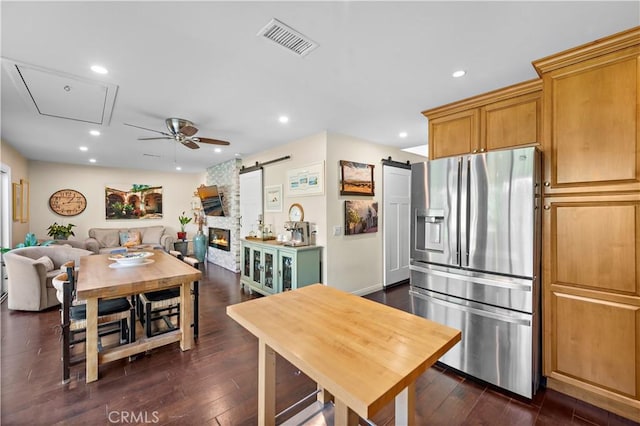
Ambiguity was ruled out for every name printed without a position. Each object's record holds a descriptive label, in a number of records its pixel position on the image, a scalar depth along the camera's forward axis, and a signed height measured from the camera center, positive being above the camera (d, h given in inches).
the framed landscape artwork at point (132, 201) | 271.4 +13.6
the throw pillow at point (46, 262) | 145.9 -27.4
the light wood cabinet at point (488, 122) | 89.7 +34.5
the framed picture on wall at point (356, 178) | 157.1 +21.4
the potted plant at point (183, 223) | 288.7 -10.5
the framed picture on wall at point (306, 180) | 152.8 +20.3
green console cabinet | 143.7 -31.1
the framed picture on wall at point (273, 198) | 185.5 +10.8
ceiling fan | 128.4 +42.5
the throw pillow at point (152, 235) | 274.8 -22.0
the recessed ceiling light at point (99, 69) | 82.3 +46.1
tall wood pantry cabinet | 67.1 -2.7
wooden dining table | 85.0 -24.6
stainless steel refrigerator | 76.4 -15.4
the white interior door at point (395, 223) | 180.4 -7.1
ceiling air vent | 65.4 +46.1
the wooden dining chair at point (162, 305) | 101.6 -37.0
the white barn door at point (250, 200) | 205.2 +10.7
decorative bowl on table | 114.6 -20.0
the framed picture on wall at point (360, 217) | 159.2 -2.3
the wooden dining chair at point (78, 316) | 85.8 -35.7
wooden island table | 34.3 -21.5
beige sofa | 242.1 -24.2
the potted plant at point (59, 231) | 225.9 -15.0
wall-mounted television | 251.6 +13.6
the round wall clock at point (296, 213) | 166.9 +0.2
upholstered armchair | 139.3 -36.9
